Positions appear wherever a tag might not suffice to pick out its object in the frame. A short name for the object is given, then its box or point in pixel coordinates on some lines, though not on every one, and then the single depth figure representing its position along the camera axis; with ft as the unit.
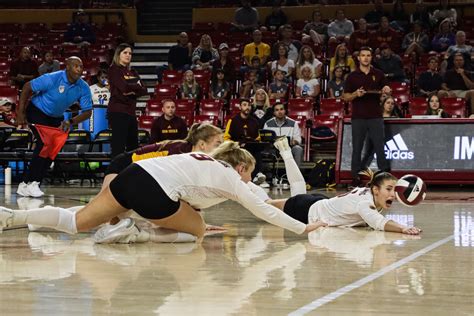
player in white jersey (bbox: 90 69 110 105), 64.44
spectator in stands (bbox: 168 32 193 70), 73.92
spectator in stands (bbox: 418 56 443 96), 62.34
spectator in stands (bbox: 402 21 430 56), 70.69
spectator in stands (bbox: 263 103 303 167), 55.47
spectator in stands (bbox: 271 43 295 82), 67.00
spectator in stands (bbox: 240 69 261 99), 64.28
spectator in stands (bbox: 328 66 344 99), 62.75
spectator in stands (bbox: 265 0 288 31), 79.82
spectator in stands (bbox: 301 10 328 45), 74.69
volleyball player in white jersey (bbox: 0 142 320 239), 23.24
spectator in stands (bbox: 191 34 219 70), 72.02
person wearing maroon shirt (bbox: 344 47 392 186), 48.47
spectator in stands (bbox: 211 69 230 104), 66.28
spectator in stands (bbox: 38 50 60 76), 73.10
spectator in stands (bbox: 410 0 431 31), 73.92
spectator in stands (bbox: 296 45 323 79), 65.10
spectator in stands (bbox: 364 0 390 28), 76.38
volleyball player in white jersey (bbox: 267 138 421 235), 28.07
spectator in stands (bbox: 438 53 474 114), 61.21
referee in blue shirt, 42.11
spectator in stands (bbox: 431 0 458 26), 73.36
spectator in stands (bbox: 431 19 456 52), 69.26
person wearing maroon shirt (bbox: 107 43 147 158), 42.52
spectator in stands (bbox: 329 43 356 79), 63.67
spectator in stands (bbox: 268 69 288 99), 64.23
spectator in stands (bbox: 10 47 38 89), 71.72
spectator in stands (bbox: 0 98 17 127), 54.95
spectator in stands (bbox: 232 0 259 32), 80.23
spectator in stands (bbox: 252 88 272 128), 57.72
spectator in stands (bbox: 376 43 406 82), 64.69
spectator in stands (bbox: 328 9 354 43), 74.59
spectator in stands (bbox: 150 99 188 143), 50.57
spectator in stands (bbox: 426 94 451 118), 53.42
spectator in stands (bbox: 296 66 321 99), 64.54
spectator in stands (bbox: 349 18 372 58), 70.79
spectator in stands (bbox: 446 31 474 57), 65.96
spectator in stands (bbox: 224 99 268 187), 53.57
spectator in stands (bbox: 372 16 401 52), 70.69
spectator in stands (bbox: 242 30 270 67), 71.05
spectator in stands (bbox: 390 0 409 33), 75.25
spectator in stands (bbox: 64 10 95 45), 82.07
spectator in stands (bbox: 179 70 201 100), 65.87
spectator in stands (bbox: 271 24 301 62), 70.13
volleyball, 29.32
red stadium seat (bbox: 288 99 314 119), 61.21
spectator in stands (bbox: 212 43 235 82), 67.82
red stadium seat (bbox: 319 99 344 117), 60.54
